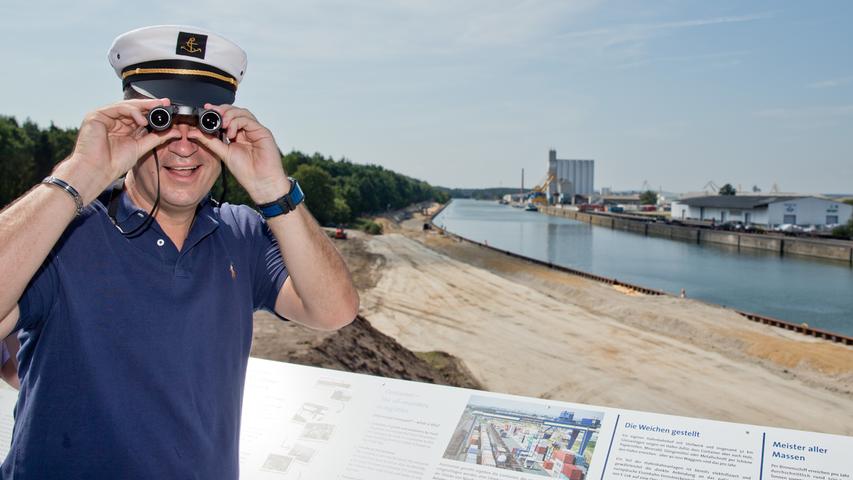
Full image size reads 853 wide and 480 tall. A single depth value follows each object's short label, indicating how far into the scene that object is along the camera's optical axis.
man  1.76
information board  2.87
